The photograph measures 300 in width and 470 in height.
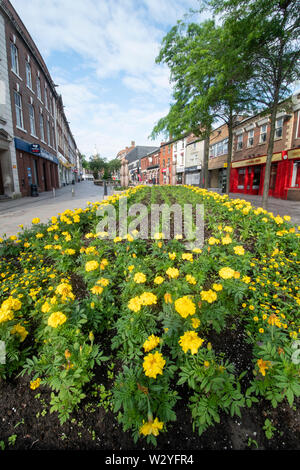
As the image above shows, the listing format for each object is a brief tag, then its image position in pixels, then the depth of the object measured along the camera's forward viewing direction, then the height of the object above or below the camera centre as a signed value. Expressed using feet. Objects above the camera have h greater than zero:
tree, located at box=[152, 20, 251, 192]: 24.70 +14.46
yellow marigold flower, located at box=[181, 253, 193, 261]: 8.12 -2.52
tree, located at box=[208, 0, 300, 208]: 21.33 +15.73
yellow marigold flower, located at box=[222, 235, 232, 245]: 9.22 -2.19
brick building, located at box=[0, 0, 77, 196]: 44.32 +20.76
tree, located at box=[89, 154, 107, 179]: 233.25 +25.19
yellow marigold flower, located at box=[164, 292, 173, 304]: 5.89 -2.95
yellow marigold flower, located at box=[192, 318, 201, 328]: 5.57 -3.42
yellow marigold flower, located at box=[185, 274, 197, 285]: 7.07 -2.94
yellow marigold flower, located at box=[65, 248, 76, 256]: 9.40 -2.68
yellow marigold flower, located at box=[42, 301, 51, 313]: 5.79 -3.17
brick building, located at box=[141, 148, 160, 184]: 166.48 +17.52
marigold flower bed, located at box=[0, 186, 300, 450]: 5.05 -4.53
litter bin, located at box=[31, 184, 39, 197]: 51.75 -0.55
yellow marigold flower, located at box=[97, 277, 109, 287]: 6.72 -2.87
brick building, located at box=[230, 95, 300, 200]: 46.26 +8.17
